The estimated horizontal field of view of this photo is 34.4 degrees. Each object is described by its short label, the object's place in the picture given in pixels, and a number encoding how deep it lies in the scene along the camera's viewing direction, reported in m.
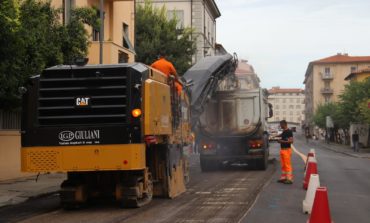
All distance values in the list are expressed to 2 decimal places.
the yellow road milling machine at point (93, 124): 10.70
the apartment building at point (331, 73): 132.75
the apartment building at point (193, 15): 55.81
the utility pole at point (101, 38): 19.41
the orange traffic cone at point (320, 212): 7.04
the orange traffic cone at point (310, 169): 14.23
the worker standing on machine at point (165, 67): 13.09
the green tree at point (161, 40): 37.88
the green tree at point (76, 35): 14.41
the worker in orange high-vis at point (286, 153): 15.77
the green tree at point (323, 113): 85.19
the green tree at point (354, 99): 53.09
